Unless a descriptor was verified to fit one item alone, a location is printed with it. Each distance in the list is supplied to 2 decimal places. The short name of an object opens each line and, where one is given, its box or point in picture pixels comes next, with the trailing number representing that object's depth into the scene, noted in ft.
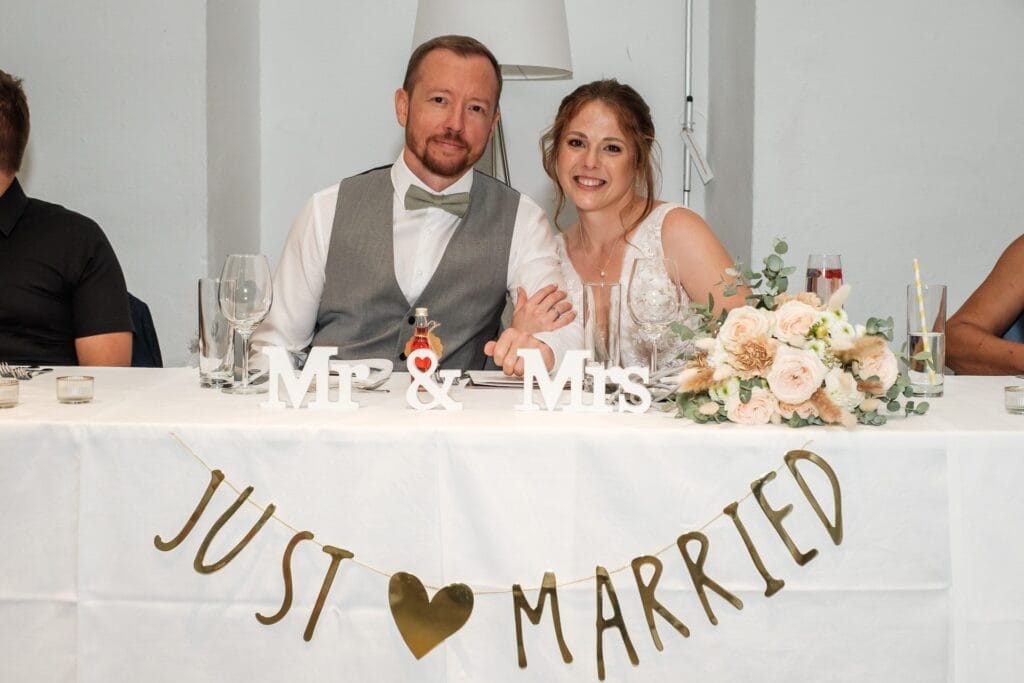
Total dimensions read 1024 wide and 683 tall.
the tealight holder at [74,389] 5.46
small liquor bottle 5.54
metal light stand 12.11
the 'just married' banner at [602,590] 4.92
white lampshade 10.33
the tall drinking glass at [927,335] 5.80
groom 8.31
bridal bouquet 4.82
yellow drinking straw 5.77
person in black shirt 8.18
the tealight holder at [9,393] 5.37
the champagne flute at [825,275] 5.86
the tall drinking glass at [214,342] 5.81
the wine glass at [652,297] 5.39
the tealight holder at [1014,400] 5.28
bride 8.82
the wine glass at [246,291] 5.63
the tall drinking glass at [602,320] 5.54
